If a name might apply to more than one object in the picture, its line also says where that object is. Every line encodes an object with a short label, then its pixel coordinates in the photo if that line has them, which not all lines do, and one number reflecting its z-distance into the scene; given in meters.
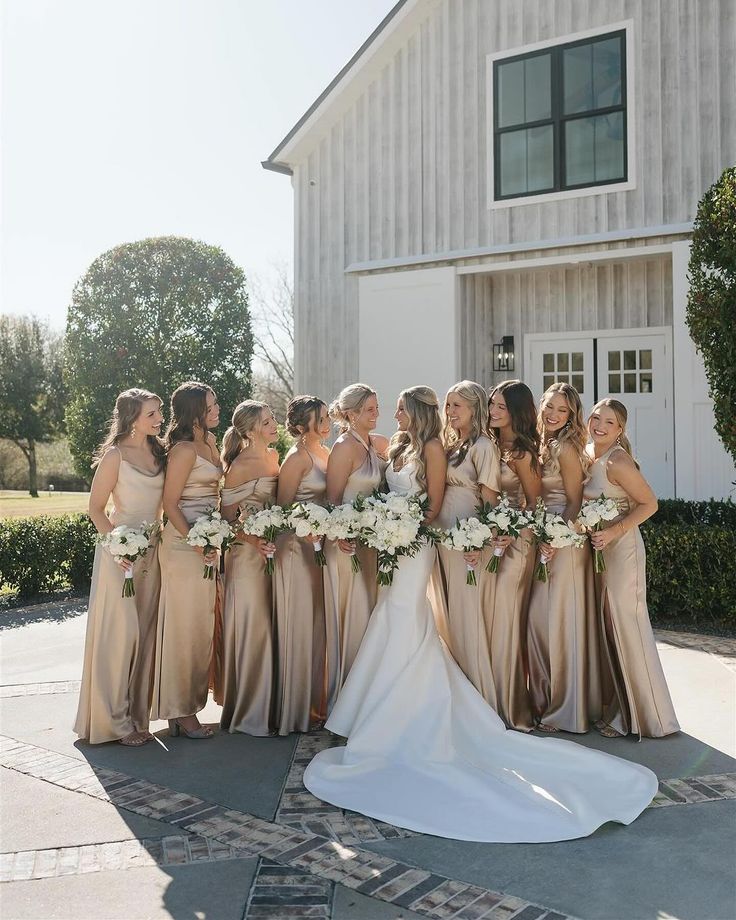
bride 4.64
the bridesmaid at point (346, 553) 6.21
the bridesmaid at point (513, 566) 6.15
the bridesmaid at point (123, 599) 5.98
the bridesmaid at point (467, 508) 6.09
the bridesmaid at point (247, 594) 6.24
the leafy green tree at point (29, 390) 29.03
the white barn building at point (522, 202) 11.42
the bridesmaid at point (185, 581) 6.10
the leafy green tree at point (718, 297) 9.00
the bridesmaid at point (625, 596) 6.04
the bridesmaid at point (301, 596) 6.21
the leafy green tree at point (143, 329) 22.98
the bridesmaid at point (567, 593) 6.16
